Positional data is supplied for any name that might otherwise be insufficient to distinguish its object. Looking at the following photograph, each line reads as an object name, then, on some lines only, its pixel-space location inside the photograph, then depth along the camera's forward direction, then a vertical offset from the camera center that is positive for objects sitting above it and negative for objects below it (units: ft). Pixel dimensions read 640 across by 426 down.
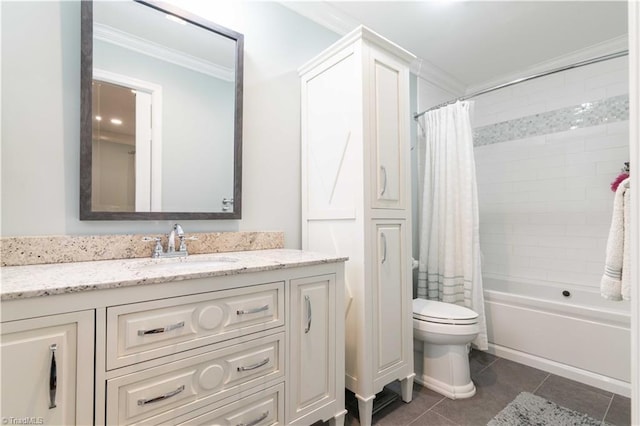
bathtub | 6.18 -2.78
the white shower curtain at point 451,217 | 7.47 -0.09
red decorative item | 5.59 +0.67
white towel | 3.51 -0.44
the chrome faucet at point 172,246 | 4.71 -0.51
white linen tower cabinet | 5.27 +0.37
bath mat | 5.22 -3.61
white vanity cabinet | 2.66 -1.47
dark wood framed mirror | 4.41 +1.64
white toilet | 6.07 -2.78
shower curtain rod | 6.11 +3.20
